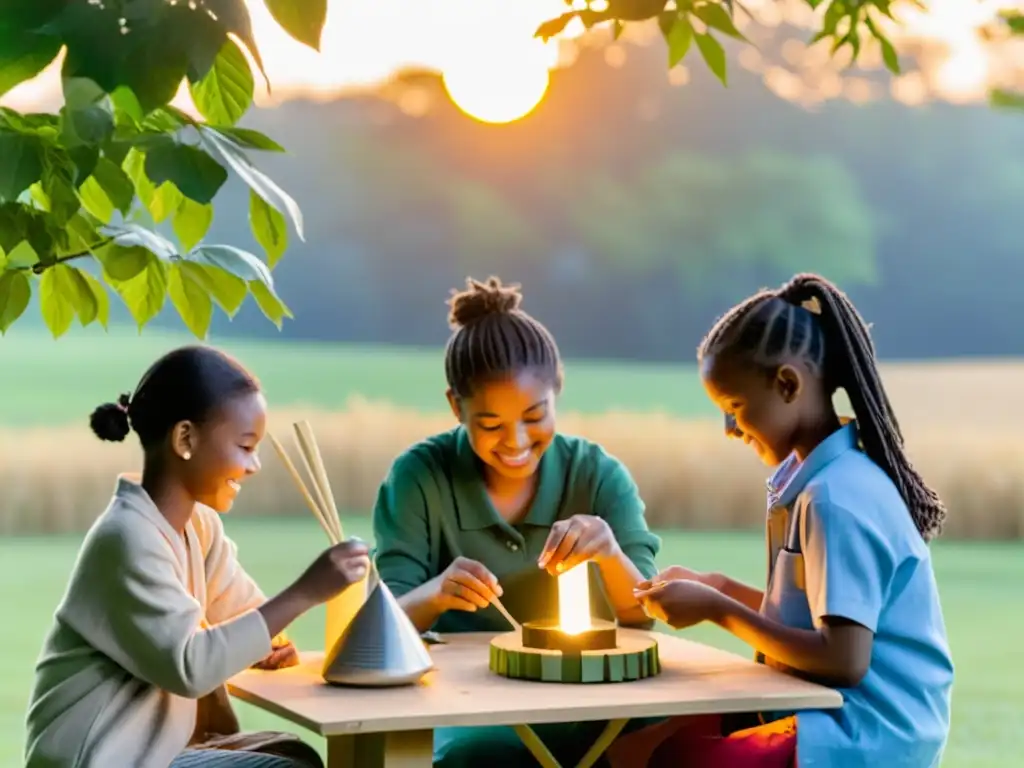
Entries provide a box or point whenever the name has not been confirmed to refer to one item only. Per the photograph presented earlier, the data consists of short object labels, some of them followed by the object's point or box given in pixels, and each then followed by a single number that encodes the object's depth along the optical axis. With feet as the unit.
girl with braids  12.58
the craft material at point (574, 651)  12.62
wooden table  12.08
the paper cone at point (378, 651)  12.54
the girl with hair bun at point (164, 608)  12.39
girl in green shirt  13.90
